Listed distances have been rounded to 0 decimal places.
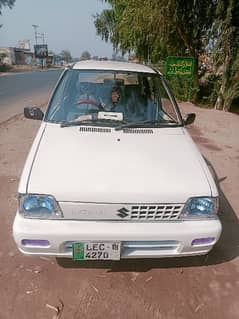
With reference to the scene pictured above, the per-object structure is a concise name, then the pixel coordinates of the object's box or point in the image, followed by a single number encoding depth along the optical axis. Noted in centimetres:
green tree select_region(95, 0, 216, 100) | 1055
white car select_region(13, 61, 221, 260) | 214
